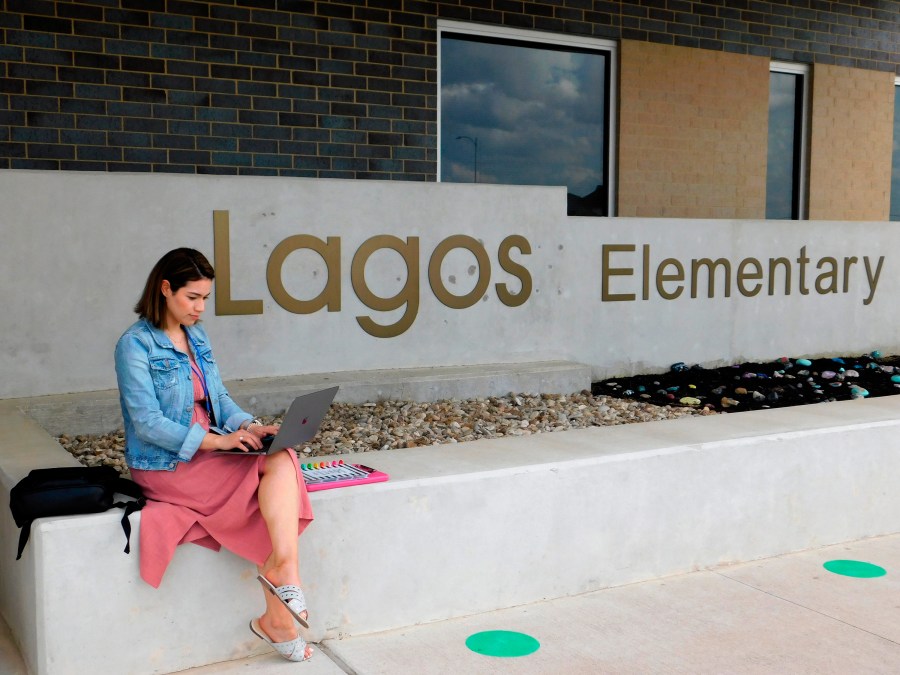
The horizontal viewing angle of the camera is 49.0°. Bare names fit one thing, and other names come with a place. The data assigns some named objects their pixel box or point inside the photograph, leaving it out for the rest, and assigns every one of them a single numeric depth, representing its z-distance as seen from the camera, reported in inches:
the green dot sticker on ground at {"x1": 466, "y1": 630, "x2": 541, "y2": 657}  136.8
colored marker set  140.8
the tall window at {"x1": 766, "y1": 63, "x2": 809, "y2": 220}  445.1
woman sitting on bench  126.3
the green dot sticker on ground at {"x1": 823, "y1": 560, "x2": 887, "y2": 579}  170.7
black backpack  122.1
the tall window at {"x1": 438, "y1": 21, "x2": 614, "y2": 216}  360.5
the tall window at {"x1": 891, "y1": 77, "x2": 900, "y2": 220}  489.1
